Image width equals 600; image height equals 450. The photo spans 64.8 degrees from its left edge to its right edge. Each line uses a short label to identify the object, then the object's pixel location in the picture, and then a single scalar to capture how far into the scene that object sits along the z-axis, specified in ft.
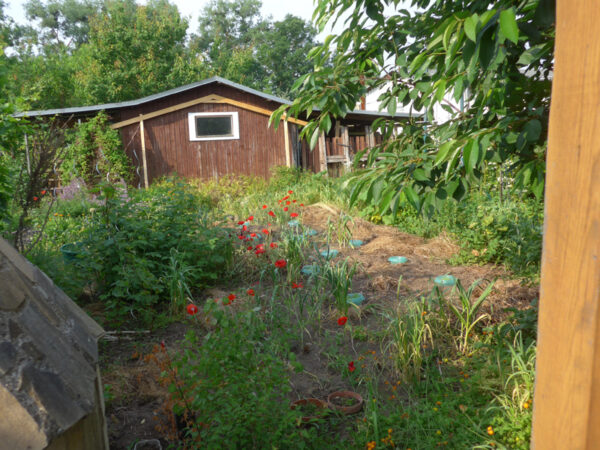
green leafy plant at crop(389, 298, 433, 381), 10.19
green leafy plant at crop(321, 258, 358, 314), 13.06
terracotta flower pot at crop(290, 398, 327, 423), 8.78
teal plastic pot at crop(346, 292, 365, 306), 14.07
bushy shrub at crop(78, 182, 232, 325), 14.26
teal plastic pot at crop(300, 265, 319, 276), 14.87
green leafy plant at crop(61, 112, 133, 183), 43.09
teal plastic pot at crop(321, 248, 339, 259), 17.37
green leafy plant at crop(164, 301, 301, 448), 7.02
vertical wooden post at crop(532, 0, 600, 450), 2.50
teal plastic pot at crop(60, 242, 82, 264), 14.70
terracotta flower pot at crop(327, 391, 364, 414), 9.24
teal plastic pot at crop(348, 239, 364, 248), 20.85
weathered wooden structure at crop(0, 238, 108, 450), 3.59
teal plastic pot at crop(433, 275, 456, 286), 15.16
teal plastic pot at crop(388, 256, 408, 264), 18.24
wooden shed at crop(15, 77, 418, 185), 46.14
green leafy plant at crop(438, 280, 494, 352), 11.09
